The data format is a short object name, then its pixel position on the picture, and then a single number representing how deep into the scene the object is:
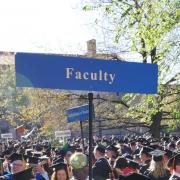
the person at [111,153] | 12.22
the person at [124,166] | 8.76
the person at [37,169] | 10.05
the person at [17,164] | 9.54
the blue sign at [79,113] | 8.14
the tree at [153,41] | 17.08
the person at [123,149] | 15.35
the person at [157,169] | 8.68
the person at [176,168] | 7.80
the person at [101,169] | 8.53
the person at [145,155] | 11.19
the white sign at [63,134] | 19.65
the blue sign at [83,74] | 5.51
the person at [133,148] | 15.26
